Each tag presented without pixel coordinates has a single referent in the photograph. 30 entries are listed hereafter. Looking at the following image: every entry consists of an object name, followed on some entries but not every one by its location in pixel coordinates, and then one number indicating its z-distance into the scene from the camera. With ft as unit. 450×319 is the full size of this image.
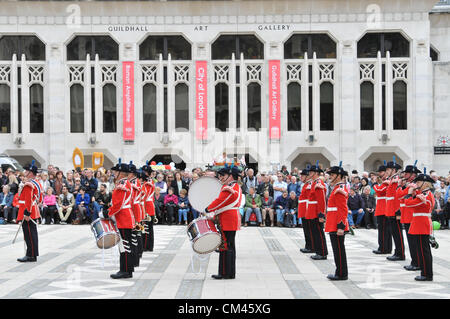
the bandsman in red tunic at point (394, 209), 46.34
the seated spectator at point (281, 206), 74.90
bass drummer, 37.04
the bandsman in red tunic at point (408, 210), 40.59
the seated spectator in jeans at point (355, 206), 73.20
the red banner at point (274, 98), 118.42
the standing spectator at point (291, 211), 74.28
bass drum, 36.94
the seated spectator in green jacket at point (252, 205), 75.15
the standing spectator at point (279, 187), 75.77
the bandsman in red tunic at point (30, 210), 44.50
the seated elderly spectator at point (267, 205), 75.25
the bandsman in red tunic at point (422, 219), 36.60
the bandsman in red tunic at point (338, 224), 36.83
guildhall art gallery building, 118.93
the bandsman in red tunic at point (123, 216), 37.04
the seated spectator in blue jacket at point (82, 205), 76.54
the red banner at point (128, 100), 118.93
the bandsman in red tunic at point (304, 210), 49.03
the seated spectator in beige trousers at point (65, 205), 76.18
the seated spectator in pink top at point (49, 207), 75.61
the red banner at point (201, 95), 118.83
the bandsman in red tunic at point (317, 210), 46.19
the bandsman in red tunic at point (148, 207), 47.50
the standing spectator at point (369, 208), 73.15
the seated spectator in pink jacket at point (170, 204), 76.74
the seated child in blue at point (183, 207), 76.33
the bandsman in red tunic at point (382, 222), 48.46
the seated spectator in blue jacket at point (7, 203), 76.43
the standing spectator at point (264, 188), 77.10
